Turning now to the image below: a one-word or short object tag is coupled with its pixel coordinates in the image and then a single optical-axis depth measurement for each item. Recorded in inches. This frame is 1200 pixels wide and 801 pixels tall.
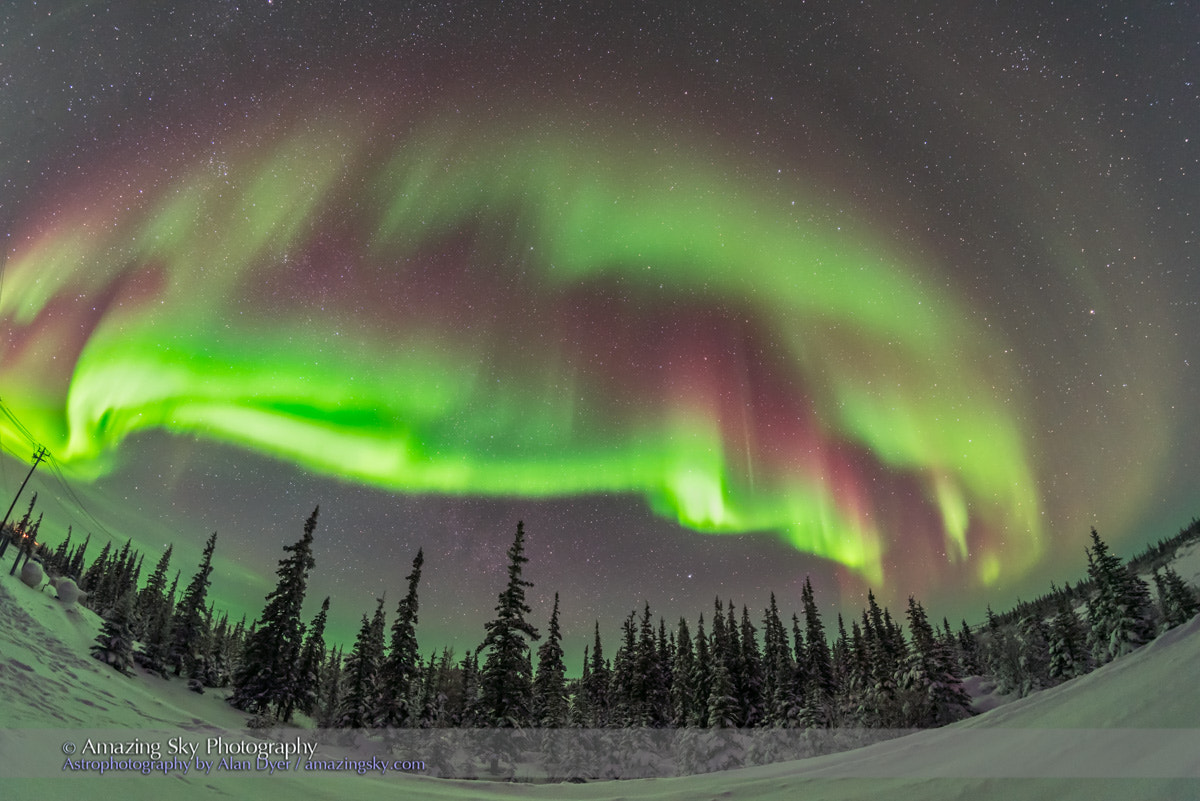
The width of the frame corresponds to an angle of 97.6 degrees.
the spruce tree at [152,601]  2599.7
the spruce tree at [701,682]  2063.6
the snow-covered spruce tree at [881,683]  1625.2
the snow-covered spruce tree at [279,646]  1545.3
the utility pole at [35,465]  2047.0
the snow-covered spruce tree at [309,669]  1610.5
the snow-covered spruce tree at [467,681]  2554.1
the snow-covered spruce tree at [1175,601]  1991.9
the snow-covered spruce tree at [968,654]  3653.3
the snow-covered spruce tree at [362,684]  1620.3
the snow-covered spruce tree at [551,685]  1609.3
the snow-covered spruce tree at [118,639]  1459.6
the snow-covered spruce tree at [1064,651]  1991.9
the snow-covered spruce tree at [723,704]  1748.3
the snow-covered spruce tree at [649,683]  2224.4
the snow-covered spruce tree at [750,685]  2007.6
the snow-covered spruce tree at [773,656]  2230.6
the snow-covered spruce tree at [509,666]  1261.1
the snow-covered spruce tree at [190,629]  2198.6
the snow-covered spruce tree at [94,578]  3193.4
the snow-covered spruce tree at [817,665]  1953.7
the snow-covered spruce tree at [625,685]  2178.3
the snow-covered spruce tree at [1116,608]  1635.1
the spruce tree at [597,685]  2583.9
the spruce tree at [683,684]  2317.9
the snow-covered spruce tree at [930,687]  1513.3
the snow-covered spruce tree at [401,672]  1481.3
